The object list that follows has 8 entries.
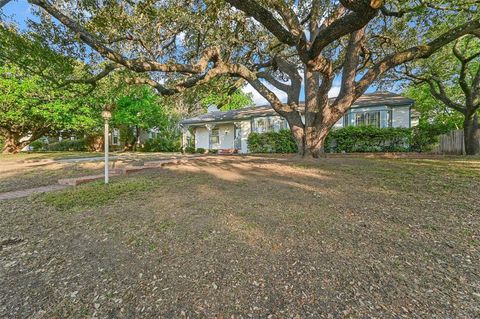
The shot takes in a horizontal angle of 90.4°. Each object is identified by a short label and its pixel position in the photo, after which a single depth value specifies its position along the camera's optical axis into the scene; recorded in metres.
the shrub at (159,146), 24.72
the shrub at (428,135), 12.75
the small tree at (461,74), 11.33
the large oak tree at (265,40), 6.32
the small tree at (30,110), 16.02
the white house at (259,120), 14.71
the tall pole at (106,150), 6.29
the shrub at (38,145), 25.76
